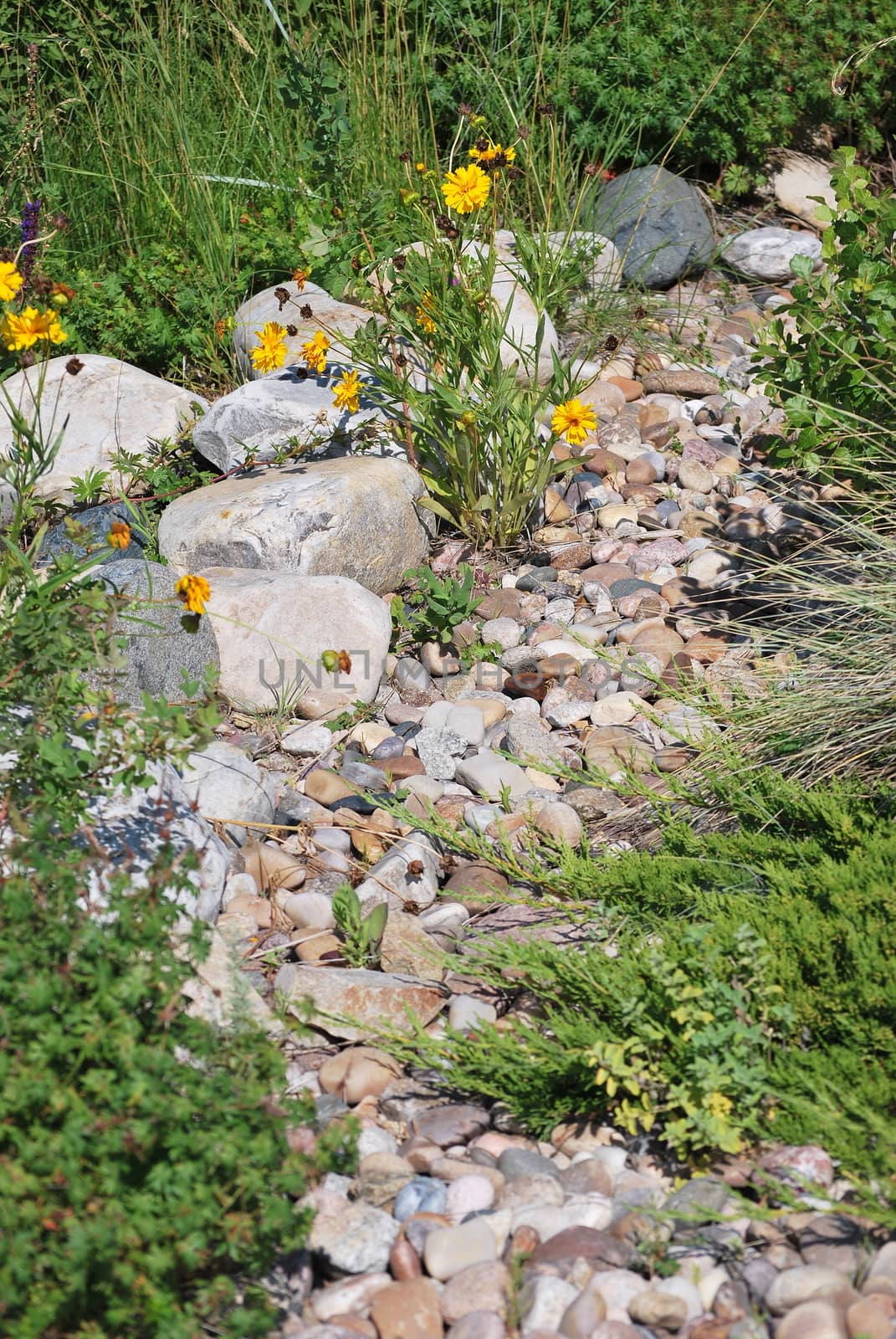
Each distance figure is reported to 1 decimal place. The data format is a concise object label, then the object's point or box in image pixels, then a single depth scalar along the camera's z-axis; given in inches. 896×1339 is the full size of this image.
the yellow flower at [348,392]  315.0
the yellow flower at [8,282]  221.9
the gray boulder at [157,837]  196.9
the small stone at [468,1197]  166.1
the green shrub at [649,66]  464.1
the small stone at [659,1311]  146.9
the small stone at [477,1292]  152.0
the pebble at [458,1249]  157.2
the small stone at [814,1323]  141.6
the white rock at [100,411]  349.1
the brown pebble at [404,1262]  156.9
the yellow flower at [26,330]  219.5
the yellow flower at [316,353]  320.5
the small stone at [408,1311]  148.6
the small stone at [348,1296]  152.9
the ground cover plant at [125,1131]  133.0
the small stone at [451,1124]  179.0
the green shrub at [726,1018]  165.6
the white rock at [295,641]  278.7
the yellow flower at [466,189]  302.0
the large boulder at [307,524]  301.3
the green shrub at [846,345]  274.8
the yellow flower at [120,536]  205.5
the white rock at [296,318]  363.3
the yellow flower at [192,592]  200.4
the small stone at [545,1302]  148.6
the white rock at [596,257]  390.3
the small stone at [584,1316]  145.6
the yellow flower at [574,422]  293.9
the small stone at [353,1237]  157.2
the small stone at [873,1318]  140.6
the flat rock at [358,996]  194.7
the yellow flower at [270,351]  323.9
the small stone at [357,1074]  186.2
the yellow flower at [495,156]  304.2
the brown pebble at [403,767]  261.3
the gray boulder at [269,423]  338.6
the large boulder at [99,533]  309.9
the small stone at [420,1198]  165.9
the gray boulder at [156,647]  263.6
